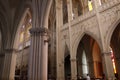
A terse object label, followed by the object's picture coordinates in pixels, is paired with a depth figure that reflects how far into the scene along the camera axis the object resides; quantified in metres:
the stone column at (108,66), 7.10
